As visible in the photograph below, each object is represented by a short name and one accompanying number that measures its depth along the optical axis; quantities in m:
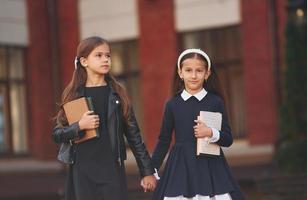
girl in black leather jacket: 8.57
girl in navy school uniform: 8.75
